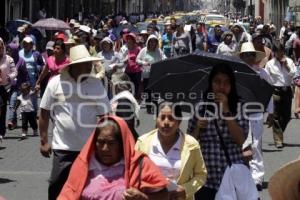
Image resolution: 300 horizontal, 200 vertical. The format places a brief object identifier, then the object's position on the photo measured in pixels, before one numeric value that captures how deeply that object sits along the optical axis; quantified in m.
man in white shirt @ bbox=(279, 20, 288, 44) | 35.70
